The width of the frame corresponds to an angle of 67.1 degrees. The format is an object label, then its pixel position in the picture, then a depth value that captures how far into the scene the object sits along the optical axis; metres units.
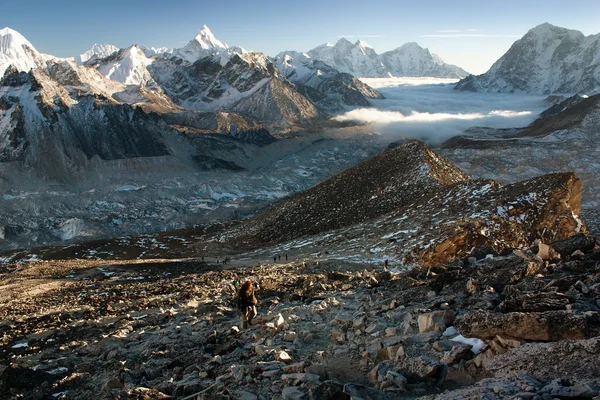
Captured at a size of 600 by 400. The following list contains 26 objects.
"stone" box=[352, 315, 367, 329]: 9.80
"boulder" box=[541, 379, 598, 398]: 4.98
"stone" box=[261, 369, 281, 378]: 7.69
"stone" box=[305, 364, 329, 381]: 7.42
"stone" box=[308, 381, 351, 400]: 6.47
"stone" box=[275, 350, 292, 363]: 8.40
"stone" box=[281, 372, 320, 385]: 7.07
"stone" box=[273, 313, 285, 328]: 10.77
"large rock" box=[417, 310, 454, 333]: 8.53
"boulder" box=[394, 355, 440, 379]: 6.81
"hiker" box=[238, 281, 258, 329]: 12.06
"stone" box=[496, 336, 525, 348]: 6.73
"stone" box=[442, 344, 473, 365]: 7.04
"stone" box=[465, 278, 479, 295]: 10.02
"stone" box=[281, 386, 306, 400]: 6.62
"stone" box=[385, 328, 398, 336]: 8.98
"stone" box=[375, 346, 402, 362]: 7.69
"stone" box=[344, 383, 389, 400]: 6.40
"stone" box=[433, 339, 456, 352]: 7.58
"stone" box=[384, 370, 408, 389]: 6.63
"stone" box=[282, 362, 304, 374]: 7.71
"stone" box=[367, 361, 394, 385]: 7.11
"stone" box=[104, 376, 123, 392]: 9.02
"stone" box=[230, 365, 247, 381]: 7.72
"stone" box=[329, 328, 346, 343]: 9.40
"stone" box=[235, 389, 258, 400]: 7.06
